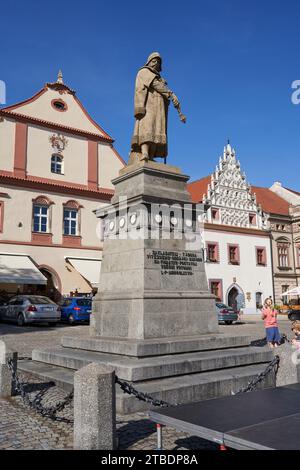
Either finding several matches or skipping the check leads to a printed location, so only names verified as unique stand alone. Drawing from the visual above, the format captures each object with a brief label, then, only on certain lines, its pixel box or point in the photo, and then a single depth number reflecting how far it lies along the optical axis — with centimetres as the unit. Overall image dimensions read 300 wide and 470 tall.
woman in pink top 1162
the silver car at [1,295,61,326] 1989
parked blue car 2212
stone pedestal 796
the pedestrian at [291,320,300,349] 870
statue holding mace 954
